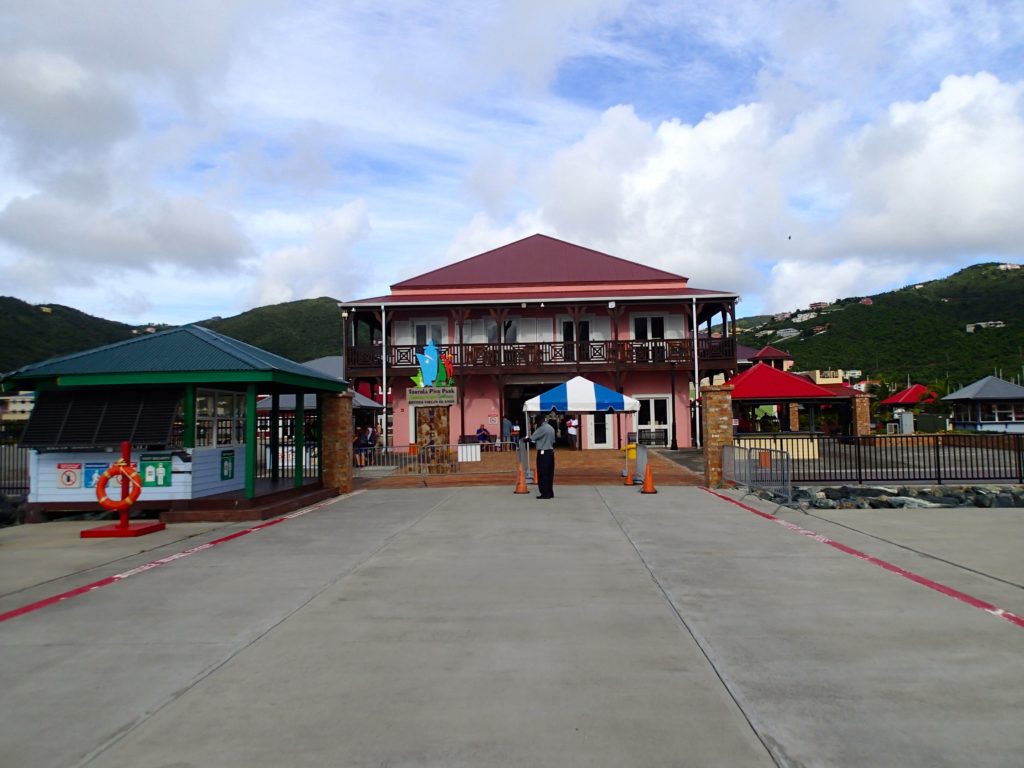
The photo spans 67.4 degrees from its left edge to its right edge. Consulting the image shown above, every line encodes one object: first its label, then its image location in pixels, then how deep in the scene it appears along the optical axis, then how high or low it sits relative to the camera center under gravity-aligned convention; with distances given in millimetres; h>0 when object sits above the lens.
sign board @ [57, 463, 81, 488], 13680 -477
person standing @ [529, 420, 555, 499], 15734 -428
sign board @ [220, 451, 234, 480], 14766 -391
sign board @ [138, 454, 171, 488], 13375 -422
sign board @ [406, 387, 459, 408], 22703 +1287
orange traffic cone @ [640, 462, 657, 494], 16253 -1040
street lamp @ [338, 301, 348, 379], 32381 +4688
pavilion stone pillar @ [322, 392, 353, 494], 17922 -5
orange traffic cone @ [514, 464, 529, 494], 17000 -1037
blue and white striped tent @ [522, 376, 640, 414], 20109 +978
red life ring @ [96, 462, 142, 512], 11539 -582
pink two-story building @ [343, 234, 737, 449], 32344 +4180
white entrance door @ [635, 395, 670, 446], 33219 +607
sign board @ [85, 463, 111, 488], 13656 -431
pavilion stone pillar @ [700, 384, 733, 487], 17438 +154
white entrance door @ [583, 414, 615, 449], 32781 +261
